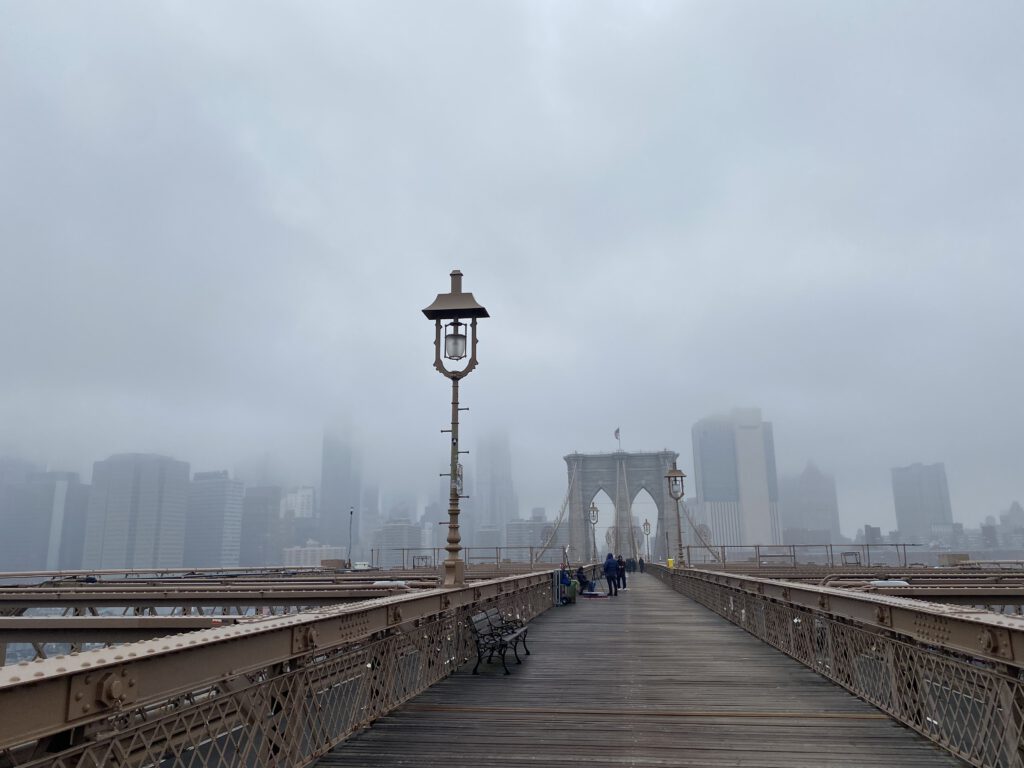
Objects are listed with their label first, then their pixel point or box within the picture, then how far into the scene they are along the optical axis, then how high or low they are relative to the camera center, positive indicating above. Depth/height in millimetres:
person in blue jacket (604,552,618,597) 24812 -1678
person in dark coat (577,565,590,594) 26281 -2066
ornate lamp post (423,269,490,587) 9859 +2777
